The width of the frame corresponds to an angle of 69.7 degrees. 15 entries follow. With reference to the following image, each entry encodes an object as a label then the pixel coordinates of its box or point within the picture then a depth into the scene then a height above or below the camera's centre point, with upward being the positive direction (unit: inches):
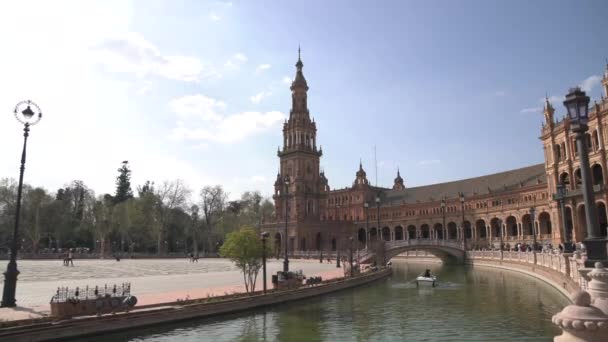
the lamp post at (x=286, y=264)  1350.9 -84.9
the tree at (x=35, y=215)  3139.8 +201.0
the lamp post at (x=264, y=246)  971.3 -21.5
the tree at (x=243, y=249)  992.9 -25.1
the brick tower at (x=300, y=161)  3875.5 +683.1
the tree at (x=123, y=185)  4680.1 +591.9
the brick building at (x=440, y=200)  2395.4 +277.6
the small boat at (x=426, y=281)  1433.3 -154.1
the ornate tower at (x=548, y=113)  2684.5 +725.5
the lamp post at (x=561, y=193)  1272.1 +109.4
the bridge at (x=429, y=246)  2603.3 -75.7
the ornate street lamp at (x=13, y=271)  759.1 -49.6
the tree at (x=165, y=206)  3482.5 +270.3
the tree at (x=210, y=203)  3929.6 +322.8
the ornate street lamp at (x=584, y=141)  529.7 +110.8
